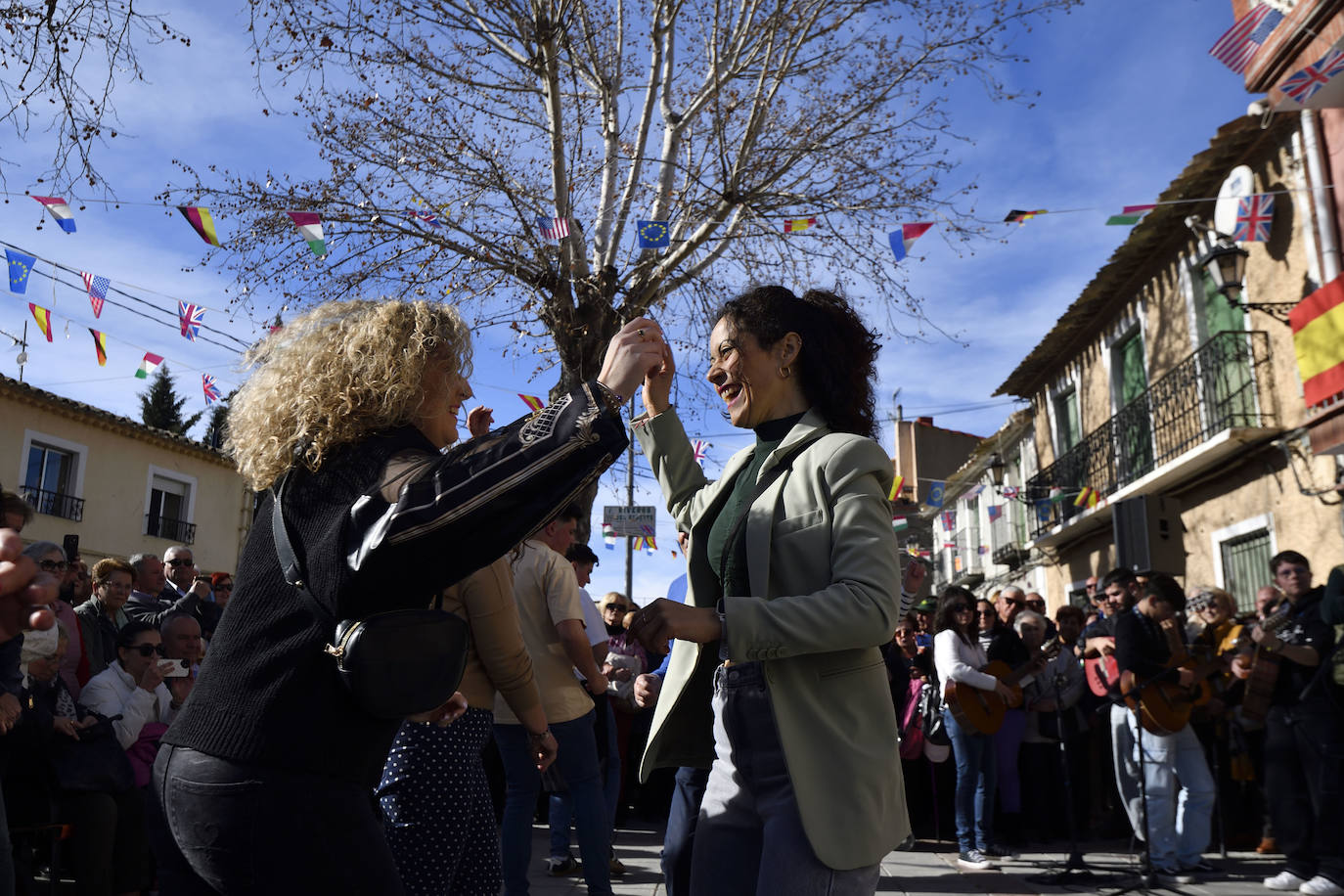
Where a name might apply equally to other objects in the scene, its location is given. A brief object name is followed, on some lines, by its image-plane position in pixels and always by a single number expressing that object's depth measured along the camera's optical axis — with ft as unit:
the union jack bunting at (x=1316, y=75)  29.78
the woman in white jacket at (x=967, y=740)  23.49
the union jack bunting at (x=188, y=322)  37.70
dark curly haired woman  6.23
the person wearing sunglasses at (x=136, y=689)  18.21
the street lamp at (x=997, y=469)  77.61
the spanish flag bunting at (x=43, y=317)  37.29
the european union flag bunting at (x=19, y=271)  31.92
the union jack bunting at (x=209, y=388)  48.83
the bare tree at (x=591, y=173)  39.45
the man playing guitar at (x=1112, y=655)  23.13
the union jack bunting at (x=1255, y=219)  39.01
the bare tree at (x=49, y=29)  15.14
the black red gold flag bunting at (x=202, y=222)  32.71
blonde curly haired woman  5.12
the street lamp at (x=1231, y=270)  38.93
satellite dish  40.40
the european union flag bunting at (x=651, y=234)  36.32
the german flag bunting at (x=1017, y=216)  31.76
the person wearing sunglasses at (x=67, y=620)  20.62
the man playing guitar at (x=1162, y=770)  22.12
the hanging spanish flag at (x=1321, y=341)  33.35
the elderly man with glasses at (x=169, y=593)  24.27
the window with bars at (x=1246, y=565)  41.57
